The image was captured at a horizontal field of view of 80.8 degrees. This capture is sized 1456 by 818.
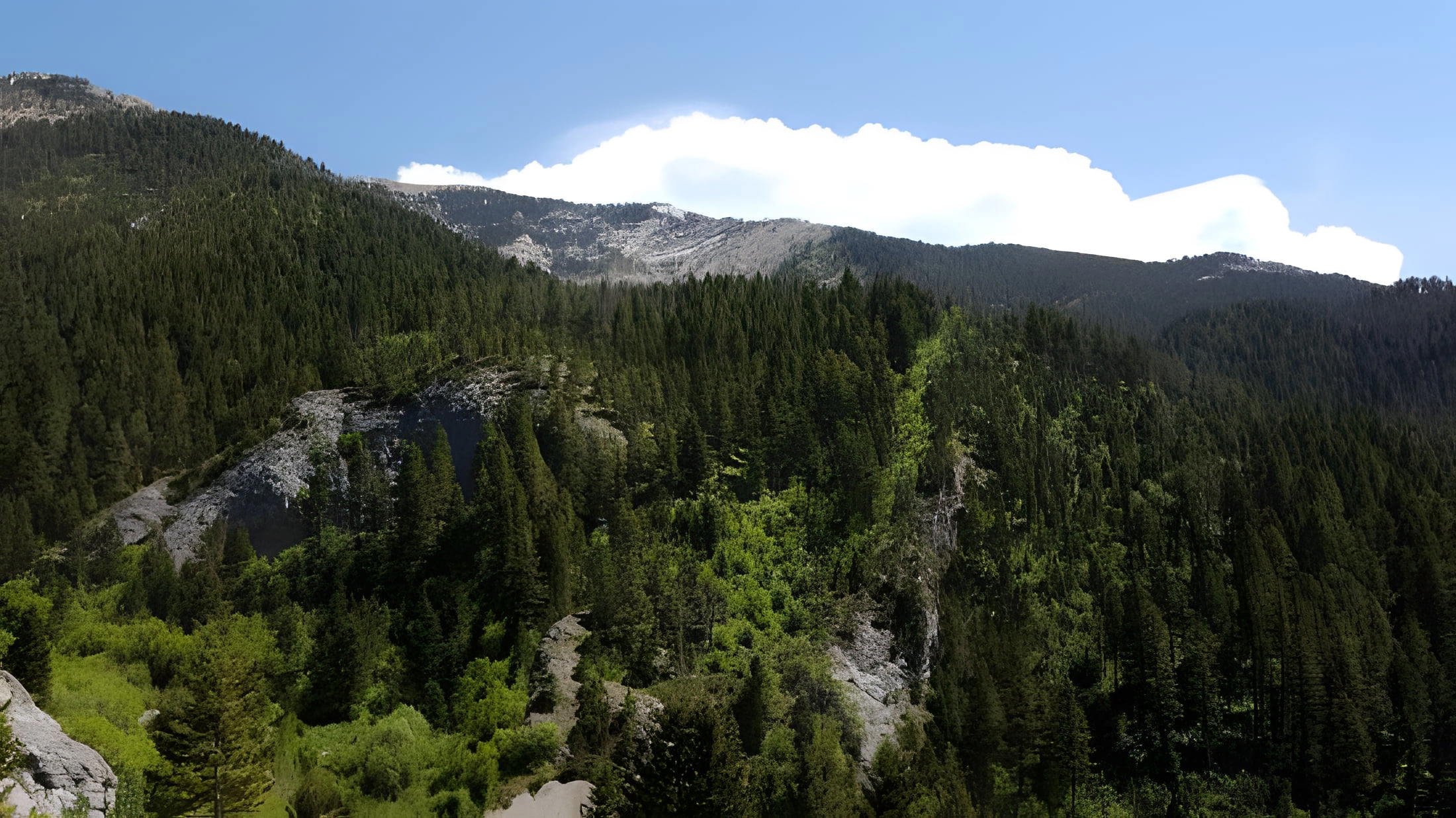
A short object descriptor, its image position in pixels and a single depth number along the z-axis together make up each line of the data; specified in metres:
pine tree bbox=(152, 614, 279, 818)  42.62
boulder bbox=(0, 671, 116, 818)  35.50
